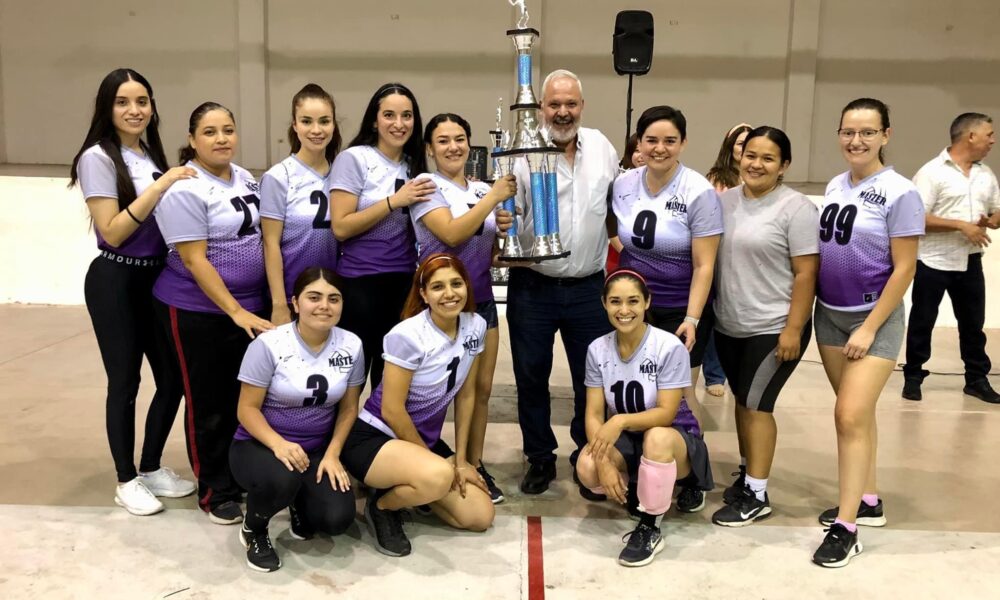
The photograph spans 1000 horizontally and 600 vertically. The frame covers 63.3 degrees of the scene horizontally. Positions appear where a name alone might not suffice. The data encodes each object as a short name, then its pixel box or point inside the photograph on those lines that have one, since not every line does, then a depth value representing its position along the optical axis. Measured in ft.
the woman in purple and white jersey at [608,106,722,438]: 9.71
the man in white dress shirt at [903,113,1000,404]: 15.28
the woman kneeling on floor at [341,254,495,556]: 9.08
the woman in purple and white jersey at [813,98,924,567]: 8.79
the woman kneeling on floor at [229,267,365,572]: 8.66
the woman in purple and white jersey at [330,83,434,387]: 9.70
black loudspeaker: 22.94
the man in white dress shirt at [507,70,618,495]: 10.25
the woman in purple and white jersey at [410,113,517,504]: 9.53
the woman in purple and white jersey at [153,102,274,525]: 9.05
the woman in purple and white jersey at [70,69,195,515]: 9.22
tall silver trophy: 9.56
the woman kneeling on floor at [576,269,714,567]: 9.04
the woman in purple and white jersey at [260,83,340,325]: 9.53
